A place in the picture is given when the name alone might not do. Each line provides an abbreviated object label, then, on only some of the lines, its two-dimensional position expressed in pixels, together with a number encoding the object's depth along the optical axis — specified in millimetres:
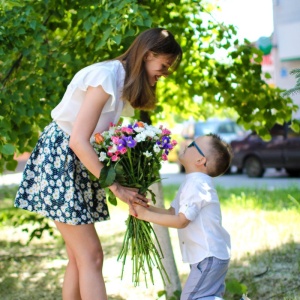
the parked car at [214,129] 17703
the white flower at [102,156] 3088
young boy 3240
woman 3059
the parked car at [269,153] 14148
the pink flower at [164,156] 3199
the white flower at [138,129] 3128
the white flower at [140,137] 3086
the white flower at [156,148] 3133
